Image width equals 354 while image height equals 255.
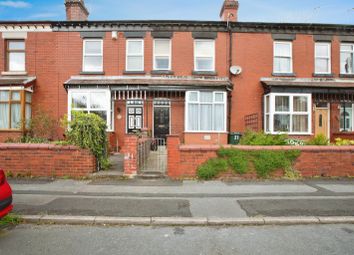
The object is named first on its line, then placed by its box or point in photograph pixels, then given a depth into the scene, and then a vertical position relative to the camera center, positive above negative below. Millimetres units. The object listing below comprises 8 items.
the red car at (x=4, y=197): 4645 -1051
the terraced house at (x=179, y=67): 15633 +3700
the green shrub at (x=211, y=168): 8836 -1020
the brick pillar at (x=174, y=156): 8938 -677
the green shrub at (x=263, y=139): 10195 -167
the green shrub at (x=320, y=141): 10425 -200
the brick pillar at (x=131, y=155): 9078 -675
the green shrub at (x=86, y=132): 9164 +17
